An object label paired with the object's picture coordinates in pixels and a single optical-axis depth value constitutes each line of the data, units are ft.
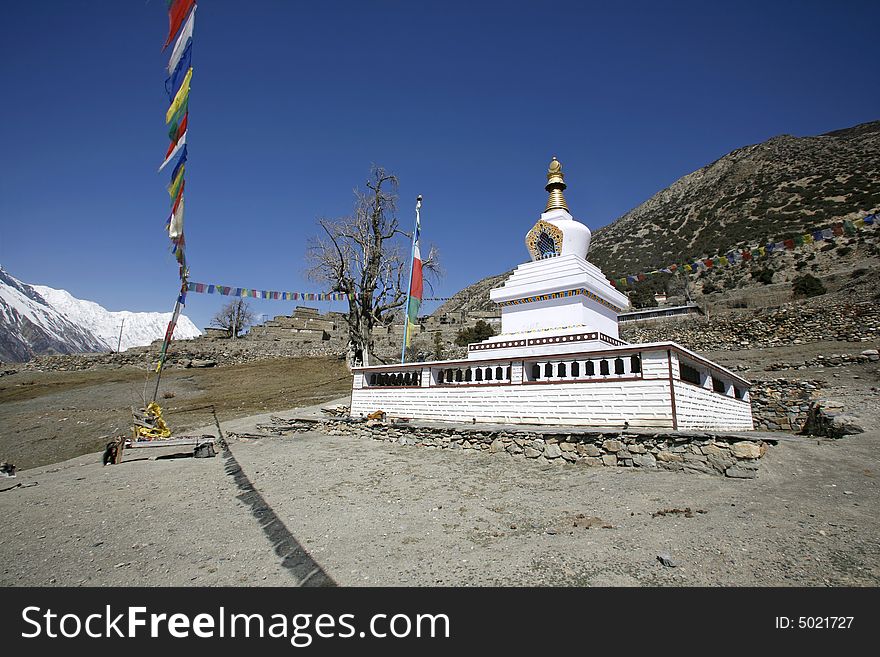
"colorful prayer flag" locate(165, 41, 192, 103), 22.71
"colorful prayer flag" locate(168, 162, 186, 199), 27.78
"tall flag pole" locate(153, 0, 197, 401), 21.21
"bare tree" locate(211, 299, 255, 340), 205.77
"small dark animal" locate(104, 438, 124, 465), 33.94
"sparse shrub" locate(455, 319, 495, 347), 121.08
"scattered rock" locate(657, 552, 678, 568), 14.00
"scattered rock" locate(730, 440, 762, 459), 26.16
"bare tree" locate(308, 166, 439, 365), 83.20
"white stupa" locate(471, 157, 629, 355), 47.09
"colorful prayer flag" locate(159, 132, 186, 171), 25.40
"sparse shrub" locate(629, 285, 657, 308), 165.52
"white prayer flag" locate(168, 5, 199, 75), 21.62
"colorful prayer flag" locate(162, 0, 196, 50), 20.92
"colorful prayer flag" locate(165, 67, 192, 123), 24.04
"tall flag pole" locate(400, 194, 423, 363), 50.96
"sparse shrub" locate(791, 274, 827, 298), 106.83
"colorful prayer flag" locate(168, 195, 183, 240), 29.01
